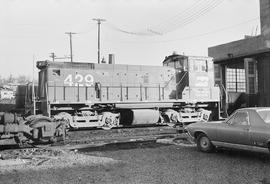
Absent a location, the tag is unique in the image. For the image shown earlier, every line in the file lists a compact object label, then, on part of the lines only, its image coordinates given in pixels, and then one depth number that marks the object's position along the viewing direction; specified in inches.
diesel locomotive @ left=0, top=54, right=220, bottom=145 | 567.5
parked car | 280.9
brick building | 724.0
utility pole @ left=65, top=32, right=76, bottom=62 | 1971.3
